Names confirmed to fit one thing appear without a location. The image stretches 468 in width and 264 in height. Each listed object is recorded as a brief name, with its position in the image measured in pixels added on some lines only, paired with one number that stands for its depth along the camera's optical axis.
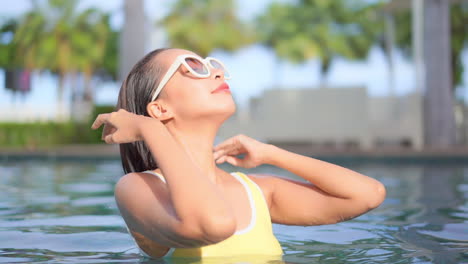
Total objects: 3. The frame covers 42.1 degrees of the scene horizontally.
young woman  1.79
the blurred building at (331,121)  12.77
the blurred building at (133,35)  12.37
